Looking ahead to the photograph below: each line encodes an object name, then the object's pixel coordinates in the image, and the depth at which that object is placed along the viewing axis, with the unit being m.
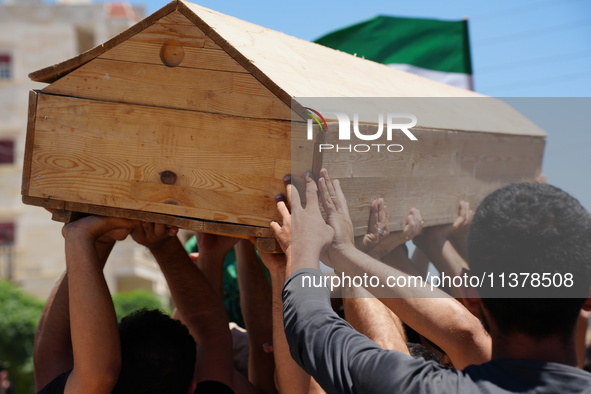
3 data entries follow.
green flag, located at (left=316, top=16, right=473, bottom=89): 6.04
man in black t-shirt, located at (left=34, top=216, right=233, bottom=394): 2.29
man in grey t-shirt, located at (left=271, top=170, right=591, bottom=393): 1.47
